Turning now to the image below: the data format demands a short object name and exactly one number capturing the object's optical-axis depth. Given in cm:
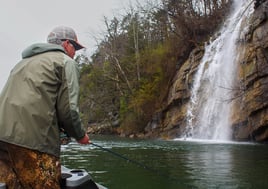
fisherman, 264
